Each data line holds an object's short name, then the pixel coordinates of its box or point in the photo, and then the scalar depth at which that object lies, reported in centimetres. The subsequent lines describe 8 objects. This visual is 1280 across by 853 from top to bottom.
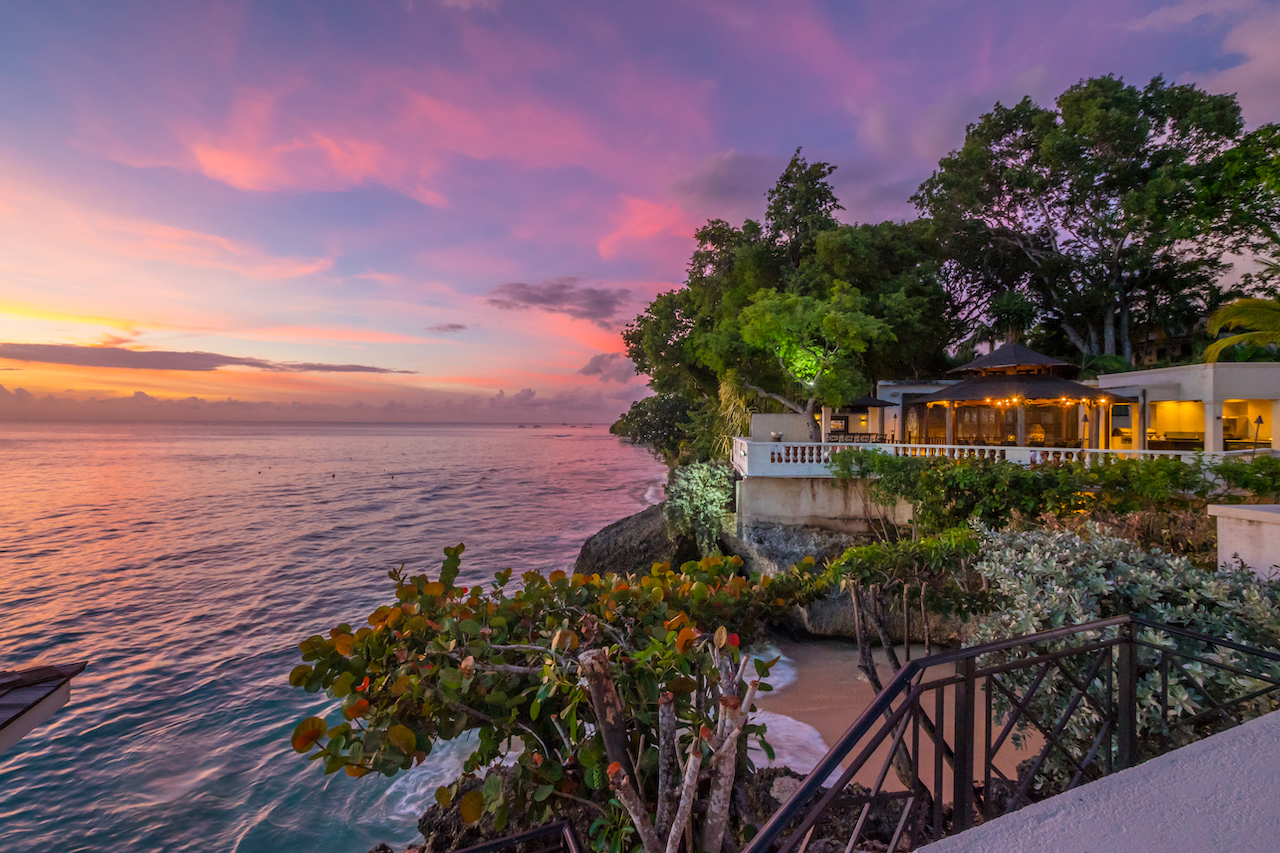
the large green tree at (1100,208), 2105
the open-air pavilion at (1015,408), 1346
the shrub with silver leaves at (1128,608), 325
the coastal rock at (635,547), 1546
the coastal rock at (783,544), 1209
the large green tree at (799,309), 1595
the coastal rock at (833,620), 977
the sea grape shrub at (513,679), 228
